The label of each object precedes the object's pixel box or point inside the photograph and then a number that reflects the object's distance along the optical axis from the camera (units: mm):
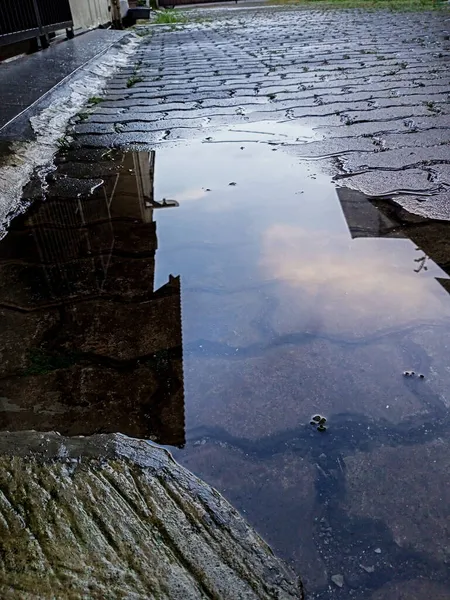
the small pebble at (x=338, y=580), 346
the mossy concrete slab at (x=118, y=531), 330
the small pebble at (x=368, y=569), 352
